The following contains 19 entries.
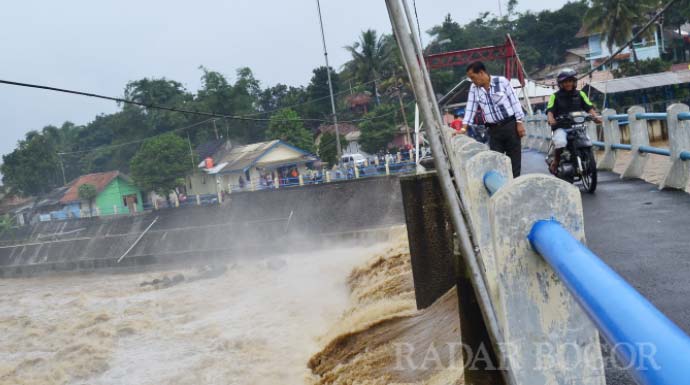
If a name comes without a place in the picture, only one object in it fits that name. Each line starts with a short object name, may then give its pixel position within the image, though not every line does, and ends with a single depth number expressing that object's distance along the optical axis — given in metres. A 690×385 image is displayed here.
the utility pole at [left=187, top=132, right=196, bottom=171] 47.16
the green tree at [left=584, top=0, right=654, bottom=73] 42.09
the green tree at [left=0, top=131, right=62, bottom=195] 59.66
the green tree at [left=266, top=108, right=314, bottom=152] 46.50
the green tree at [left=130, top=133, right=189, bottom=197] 46.28
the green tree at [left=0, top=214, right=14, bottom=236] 53.69
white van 45.19
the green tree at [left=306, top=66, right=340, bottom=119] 51.69
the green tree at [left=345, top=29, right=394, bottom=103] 50.78
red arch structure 21.44
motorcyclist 8.66
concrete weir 27.77
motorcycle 8.70
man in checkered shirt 7.42
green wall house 51.69
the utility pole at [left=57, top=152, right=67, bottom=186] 62.95
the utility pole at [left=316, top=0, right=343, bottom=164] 32.91
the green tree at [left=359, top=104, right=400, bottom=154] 44.94
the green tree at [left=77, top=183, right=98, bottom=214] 50.70
